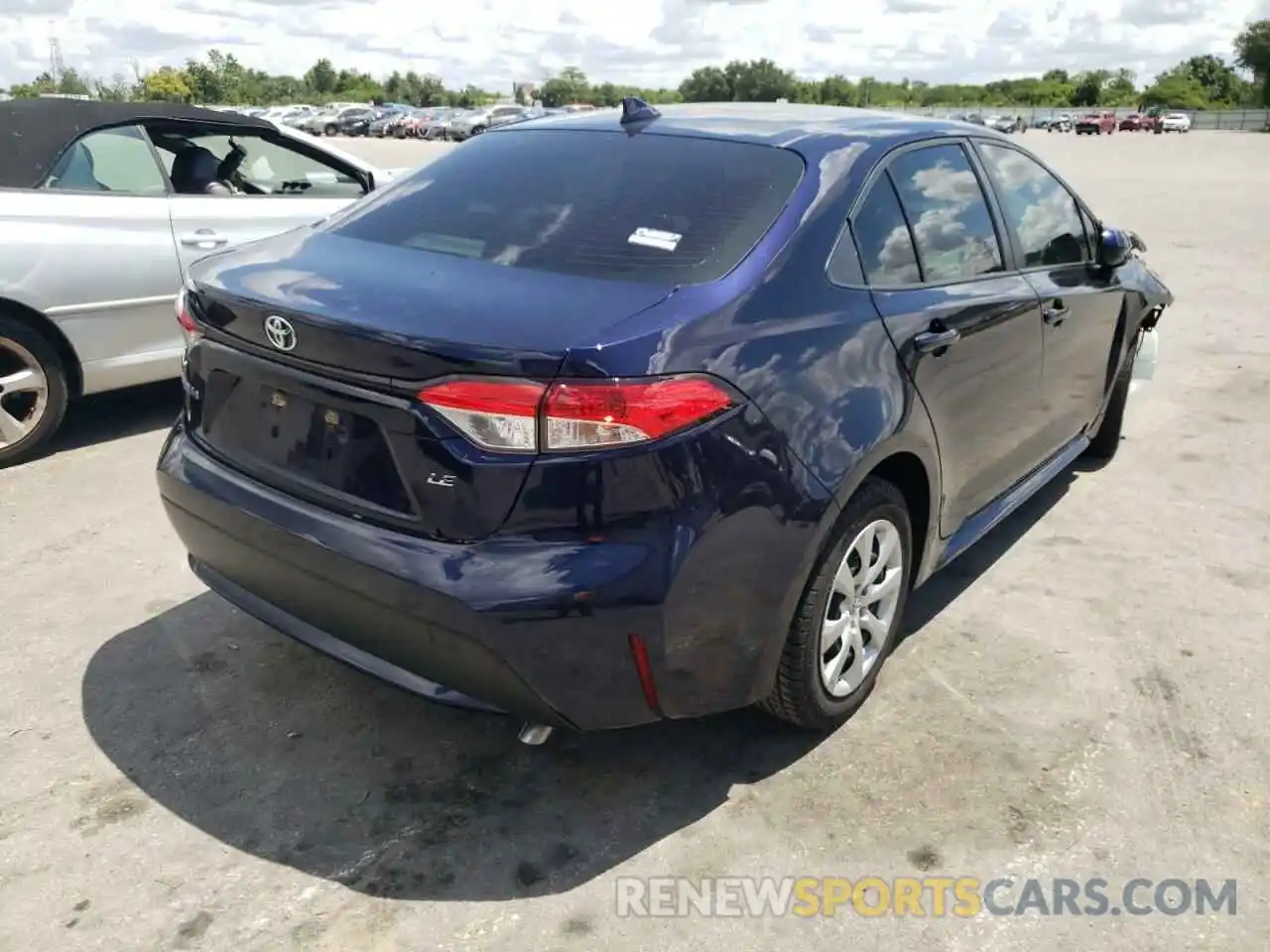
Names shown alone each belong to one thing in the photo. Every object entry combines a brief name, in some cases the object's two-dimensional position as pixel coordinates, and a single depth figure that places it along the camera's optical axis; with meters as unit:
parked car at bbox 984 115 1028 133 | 72.93
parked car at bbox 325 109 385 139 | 62.16
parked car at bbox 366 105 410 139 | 61.19
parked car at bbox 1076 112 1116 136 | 69.06
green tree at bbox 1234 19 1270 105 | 97.00
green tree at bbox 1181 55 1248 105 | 106.75
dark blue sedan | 2.36
